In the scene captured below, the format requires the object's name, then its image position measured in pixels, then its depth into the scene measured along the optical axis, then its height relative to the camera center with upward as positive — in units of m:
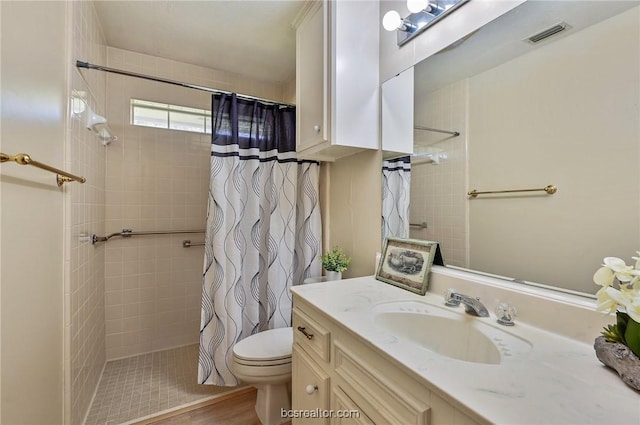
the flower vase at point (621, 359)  0.56 -0.31
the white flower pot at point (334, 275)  1.71 -0.39
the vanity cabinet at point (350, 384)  0.64 -0.50
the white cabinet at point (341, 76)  1.45 +0.72
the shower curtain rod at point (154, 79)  1.50 +0.79
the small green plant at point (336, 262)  1.70 -0.31
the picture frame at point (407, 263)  1.22 -0.24
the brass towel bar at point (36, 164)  0.74 +0.14
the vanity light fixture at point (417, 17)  1.20 +0.88
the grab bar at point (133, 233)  1.99 -0.18
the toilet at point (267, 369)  1.49 -0.84
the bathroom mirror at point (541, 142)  0.76 +0.23
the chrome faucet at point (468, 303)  0.95 -0.32
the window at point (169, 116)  2.32 +0.82
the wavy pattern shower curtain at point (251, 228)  1.77 -0.11
